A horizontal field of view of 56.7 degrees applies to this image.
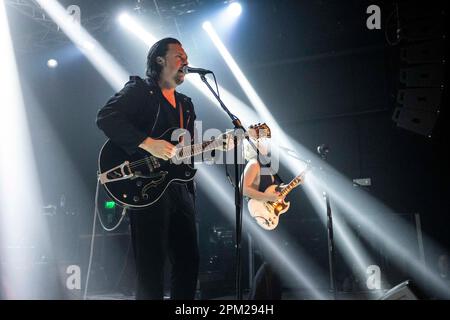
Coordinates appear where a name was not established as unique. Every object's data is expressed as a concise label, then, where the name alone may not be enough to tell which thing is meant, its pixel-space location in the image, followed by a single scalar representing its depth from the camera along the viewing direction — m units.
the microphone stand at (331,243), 4.39
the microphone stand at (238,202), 2.32
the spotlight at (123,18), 6.92
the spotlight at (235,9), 7.66
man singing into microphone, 2.27
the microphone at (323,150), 4.83
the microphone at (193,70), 2.57
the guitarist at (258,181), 4.67
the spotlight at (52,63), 8.22
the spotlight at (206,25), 7.85
